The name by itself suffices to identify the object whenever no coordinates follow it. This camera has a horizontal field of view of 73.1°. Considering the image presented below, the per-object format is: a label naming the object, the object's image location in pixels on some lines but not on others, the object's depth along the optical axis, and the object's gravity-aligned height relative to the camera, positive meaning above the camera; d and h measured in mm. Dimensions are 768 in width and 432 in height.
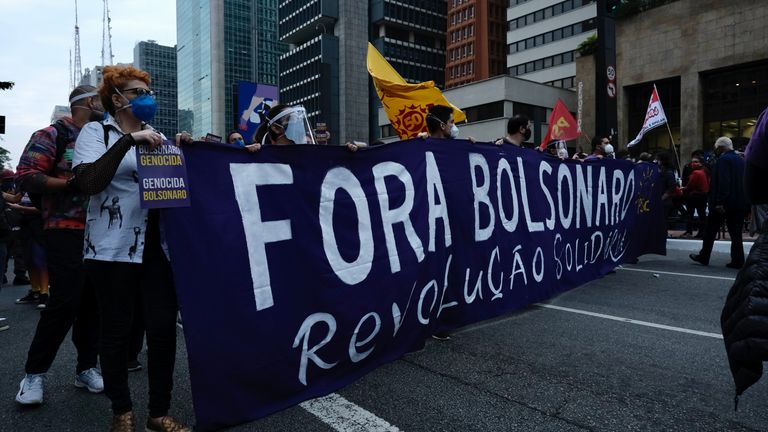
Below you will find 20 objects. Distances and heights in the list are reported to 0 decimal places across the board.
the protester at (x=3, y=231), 5715 -240
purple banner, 2676 -330
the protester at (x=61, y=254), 2973 -259
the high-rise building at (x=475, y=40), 95938 +31767
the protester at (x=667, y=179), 9288 +475
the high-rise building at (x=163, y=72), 123000 +35524
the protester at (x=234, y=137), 5839 +807
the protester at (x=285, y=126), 4078 +648
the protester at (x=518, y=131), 5516 +812
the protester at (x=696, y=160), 12406 +1030
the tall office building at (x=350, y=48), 90750 +29088
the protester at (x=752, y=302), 1644 -323
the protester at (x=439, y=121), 4875 +810
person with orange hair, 2510 -271
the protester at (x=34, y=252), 6305 -523
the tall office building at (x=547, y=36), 60594 +20970
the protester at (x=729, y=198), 7582 +92
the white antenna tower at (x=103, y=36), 75925 +27625
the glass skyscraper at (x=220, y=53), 125062 +39557
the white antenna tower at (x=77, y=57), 100812 +30528
